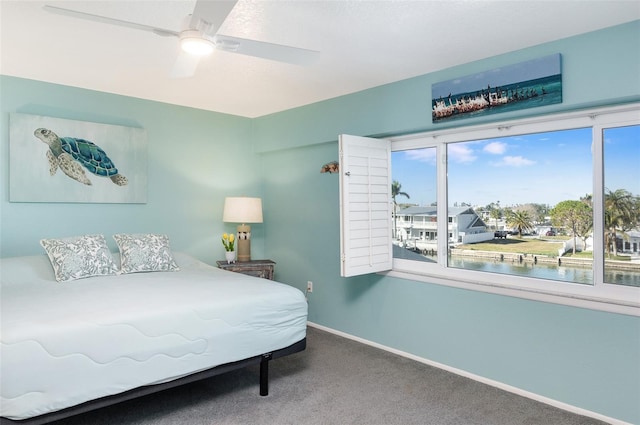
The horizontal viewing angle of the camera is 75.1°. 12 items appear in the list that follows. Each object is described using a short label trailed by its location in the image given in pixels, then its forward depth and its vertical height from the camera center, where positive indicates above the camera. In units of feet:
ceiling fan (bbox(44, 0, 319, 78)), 5.82 +2.84
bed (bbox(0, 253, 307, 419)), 6.31 -2.06
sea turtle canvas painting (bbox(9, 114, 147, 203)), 11.18 +1.52
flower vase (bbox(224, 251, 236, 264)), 14.11 -1.46
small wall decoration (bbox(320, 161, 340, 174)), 13.62 +1.50
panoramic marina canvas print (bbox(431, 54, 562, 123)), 8.63 +2.75
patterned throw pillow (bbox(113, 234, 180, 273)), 11.23 -1.12
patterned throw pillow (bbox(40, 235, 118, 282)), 10.02 -1.09
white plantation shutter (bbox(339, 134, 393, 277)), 10.88 +0.20
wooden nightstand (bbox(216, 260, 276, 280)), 13.75 -1.82
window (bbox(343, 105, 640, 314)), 8.32 +0.10
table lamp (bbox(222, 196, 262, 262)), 14.37 -0.08
